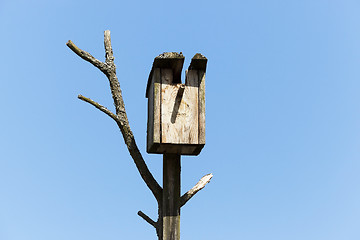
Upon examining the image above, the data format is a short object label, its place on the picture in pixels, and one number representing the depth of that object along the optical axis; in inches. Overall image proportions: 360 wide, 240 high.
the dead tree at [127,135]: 158.4
